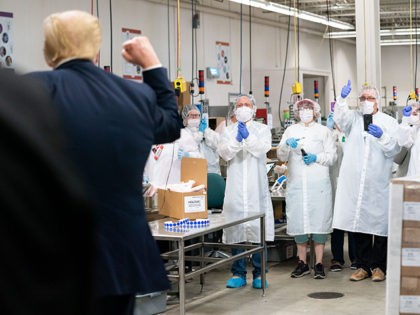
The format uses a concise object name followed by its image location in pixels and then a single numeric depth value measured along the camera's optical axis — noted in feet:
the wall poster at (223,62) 35.22
